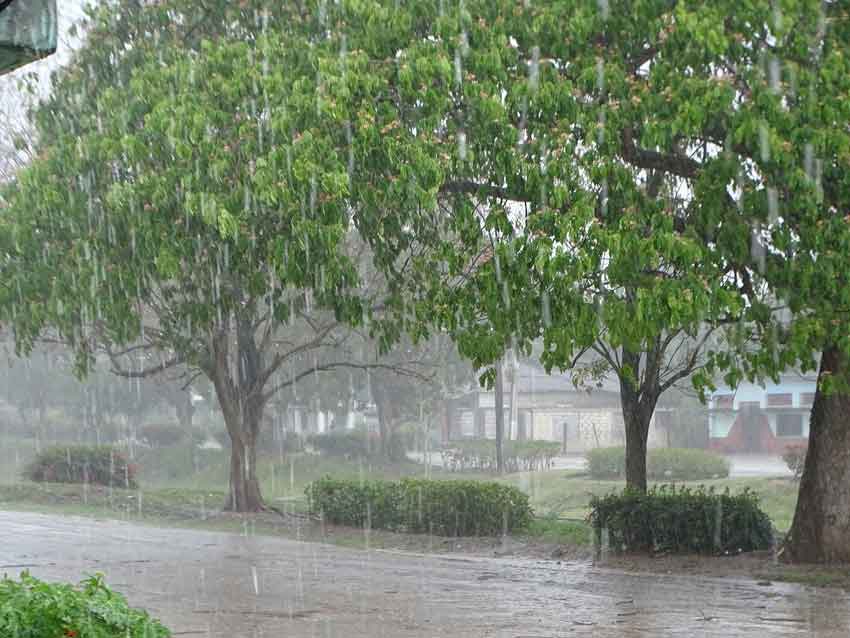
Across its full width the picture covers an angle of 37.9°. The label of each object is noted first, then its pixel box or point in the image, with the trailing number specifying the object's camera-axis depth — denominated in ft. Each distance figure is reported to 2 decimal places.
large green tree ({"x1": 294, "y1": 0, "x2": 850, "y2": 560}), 36.91
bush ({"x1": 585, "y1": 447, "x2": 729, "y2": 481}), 123.54
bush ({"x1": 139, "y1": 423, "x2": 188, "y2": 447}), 191.72
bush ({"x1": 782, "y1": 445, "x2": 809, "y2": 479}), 98.93
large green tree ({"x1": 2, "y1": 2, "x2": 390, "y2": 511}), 40.09
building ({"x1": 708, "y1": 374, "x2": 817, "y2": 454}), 177.06
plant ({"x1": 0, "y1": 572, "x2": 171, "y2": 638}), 18.04
